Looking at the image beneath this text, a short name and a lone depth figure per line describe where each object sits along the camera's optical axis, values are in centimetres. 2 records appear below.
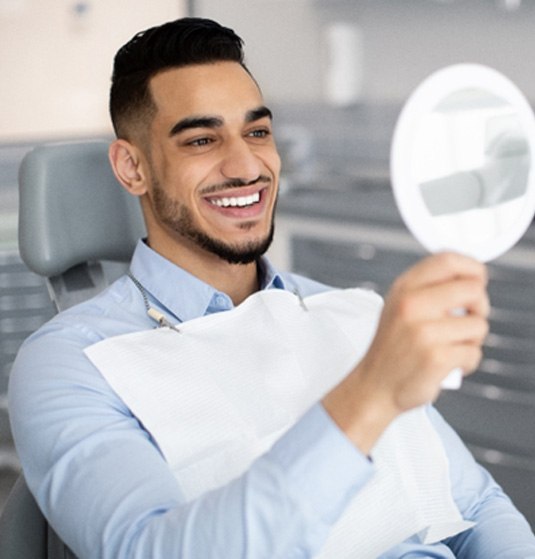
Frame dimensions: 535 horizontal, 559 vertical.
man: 80
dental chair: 132
